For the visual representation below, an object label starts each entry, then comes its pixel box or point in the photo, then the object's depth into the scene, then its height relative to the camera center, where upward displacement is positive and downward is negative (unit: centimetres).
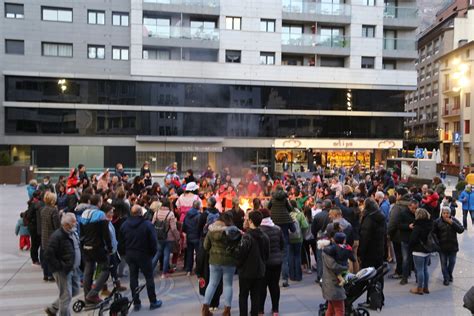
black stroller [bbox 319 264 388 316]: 694 -212
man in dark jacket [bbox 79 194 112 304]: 783 -169
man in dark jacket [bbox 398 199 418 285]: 933 -170
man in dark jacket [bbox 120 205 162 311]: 768 -167
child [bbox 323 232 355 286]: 655 -147
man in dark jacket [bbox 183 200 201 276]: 957 -165
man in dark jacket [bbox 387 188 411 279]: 952 -164
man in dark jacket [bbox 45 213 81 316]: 687 -170
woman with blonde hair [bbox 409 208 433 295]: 867 -183
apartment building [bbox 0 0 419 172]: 3644 +574
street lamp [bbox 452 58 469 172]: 2480 +411
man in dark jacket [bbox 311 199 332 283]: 923 -154
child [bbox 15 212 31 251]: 1173 -233
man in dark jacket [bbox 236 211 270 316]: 691 -172
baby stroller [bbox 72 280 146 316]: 718 -258
